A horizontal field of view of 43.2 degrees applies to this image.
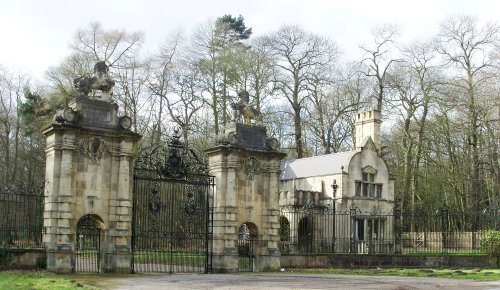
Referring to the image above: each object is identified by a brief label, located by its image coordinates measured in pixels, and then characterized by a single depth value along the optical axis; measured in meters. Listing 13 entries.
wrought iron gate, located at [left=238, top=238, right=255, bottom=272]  21.92
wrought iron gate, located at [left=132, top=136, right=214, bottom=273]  19.90
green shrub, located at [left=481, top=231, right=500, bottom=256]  27.27
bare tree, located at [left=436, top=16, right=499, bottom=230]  38.19
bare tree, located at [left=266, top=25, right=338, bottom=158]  44.38
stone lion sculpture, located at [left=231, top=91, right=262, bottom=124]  22.30
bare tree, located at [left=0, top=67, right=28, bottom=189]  36.28
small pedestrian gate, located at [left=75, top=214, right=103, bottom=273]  18.84
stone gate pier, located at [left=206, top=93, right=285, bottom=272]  20.81
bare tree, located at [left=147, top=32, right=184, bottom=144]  37.69
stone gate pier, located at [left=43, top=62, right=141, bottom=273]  17.77
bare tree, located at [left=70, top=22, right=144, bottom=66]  35.30
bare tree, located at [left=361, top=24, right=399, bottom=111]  44.86
